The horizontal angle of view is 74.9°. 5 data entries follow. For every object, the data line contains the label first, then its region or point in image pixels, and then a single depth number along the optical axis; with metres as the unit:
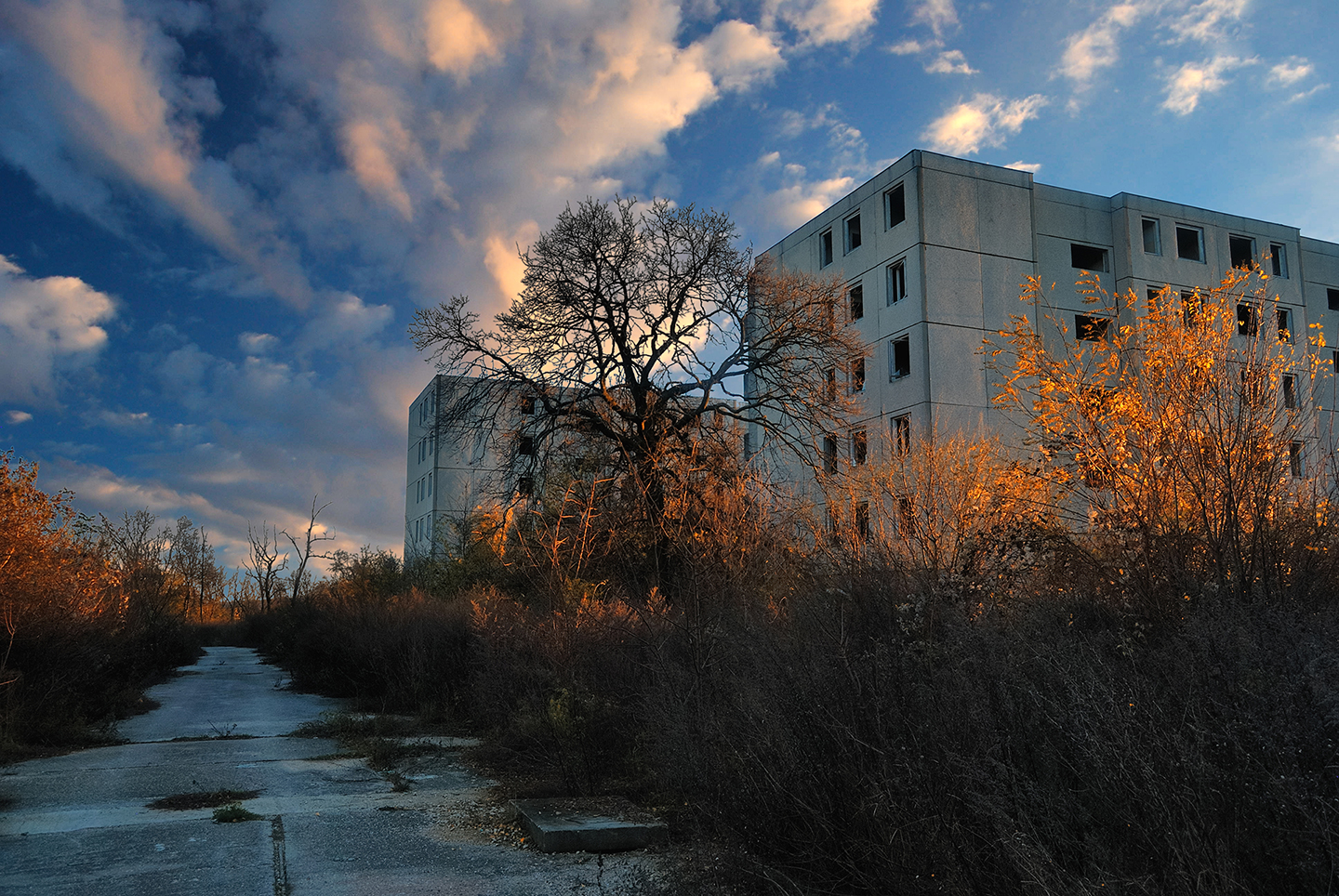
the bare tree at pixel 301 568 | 59.88
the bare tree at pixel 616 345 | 20.47
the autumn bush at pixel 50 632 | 12.00
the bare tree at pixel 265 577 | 65.94
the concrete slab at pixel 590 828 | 6.48
